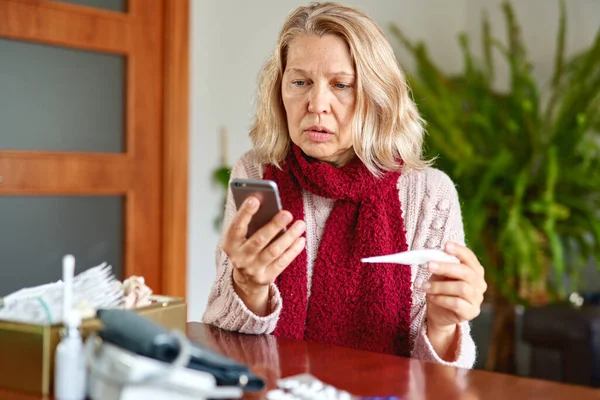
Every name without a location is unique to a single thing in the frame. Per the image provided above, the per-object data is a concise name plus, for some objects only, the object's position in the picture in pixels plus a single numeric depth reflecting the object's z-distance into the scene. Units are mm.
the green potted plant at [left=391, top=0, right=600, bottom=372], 3779
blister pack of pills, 1031
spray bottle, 1018
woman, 1672
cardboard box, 1054
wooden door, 2959
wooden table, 1100
